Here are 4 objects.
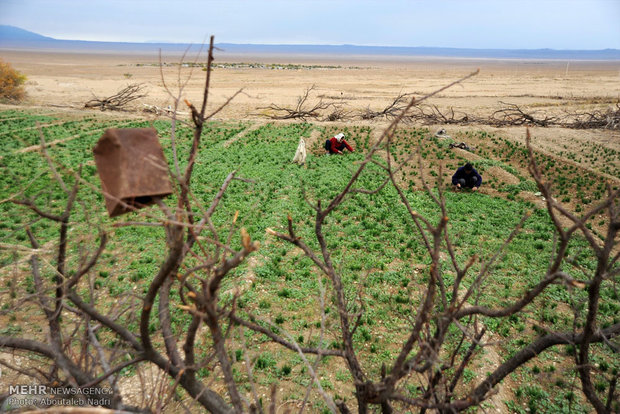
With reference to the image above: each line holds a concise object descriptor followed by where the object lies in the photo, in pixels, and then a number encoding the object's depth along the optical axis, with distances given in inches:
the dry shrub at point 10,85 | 1071.0
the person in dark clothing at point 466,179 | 468.1
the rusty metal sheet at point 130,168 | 64.9
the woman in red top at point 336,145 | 627.2
